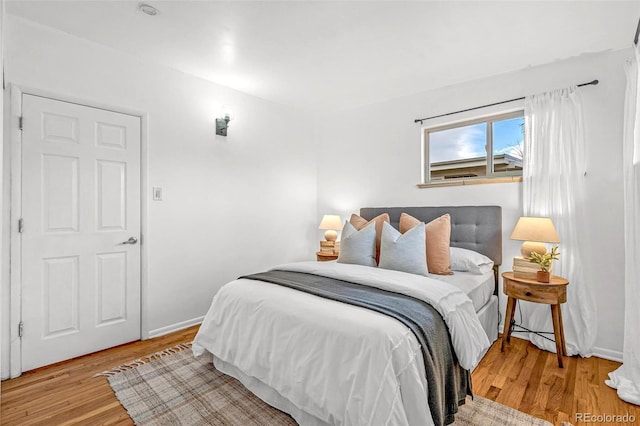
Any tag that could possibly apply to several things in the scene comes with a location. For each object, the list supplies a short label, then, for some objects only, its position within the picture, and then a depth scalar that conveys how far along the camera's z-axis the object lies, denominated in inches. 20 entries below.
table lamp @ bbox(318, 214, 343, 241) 161.2
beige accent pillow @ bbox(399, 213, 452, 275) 106.0
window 123.9
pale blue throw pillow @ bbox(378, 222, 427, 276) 99.4
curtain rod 104.7
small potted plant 99.1
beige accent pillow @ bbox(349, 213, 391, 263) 118.0
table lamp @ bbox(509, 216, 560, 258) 101.0
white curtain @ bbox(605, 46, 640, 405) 81.7
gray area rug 72.4
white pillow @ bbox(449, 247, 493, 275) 108.9
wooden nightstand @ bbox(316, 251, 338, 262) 155.3
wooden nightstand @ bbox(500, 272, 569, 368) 96.1
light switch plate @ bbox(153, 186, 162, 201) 118.1
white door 94.0
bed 57.2
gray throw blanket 60.8
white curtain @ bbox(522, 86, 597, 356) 104.5
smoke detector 85.4
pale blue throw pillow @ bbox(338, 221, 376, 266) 111.1
